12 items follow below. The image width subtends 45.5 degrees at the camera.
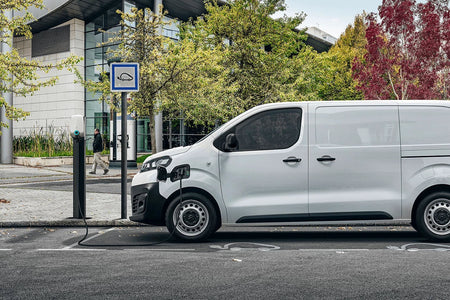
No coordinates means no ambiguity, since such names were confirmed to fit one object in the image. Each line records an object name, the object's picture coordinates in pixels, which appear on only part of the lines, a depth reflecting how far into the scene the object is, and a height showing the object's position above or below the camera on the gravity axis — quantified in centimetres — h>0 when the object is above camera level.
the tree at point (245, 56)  2519 +482
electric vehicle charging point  881 -16
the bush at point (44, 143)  2827 +74
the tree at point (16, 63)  1174 +212
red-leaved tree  2202 +437
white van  686 -23
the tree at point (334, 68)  2855 +535
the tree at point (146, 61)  2152 +388
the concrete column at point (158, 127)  3228 +176
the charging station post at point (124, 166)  898 -17
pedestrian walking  2150 +18
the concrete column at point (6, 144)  2925 +71
